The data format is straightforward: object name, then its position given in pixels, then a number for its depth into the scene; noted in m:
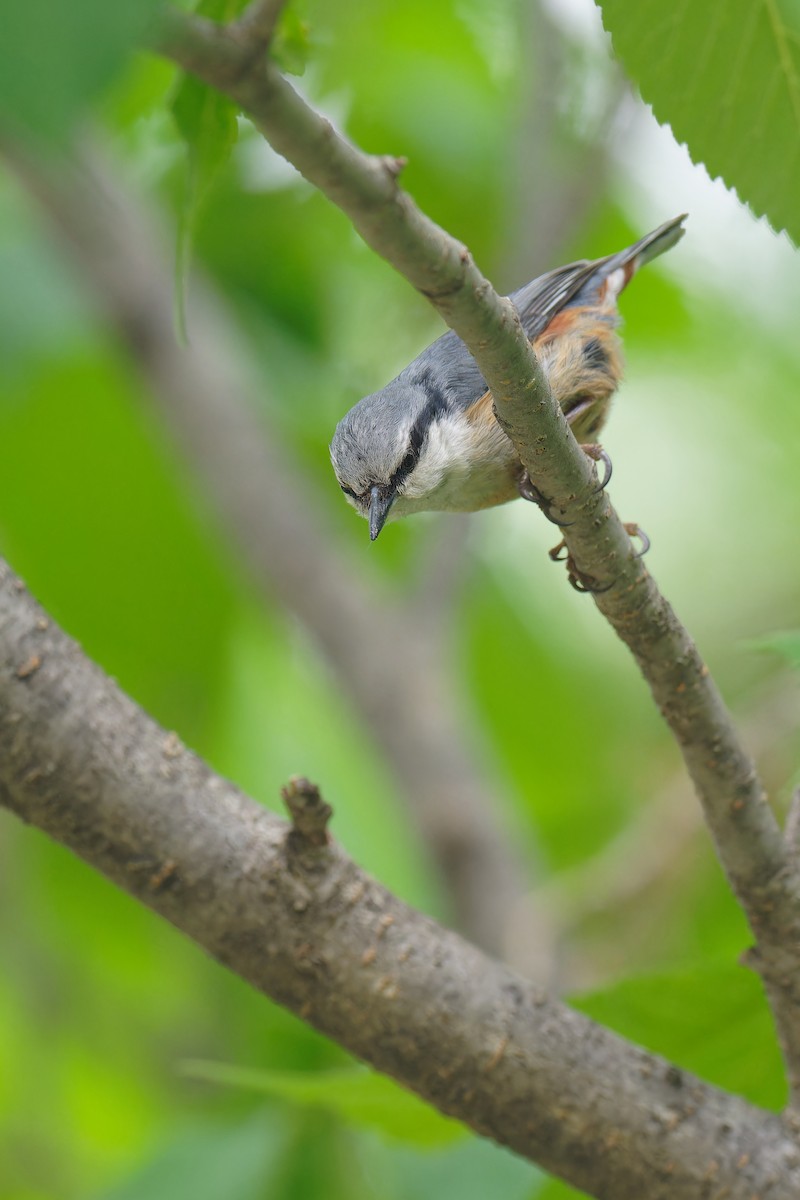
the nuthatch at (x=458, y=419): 4.50
